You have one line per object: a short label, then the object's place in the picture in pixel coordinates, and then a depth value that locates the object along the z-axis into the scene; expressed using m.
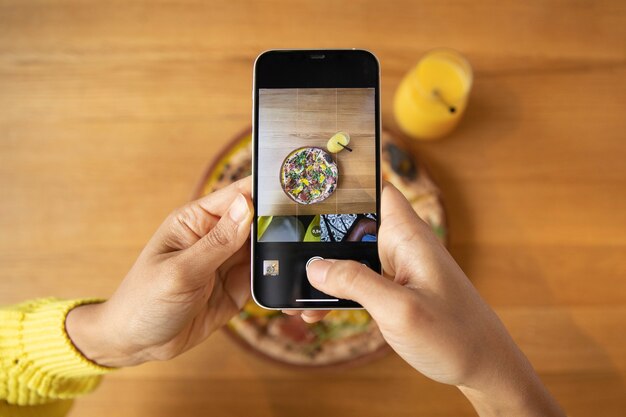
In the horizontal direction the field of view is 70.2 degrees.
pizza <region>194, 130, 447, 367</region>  0.74
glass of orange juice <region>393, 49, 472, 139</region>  0.76
